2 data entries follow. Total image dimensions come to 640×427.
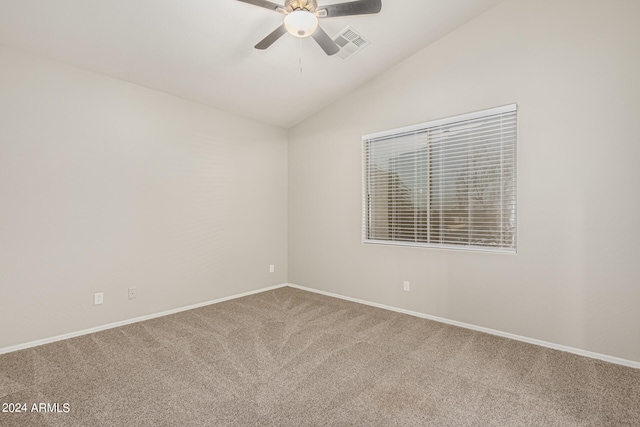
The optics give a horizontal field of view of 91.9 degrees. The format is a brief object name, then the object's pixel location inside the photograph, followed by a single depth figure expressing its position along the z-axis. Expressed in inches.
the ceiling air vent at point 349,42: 119.0
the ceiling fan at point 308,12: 84.0
